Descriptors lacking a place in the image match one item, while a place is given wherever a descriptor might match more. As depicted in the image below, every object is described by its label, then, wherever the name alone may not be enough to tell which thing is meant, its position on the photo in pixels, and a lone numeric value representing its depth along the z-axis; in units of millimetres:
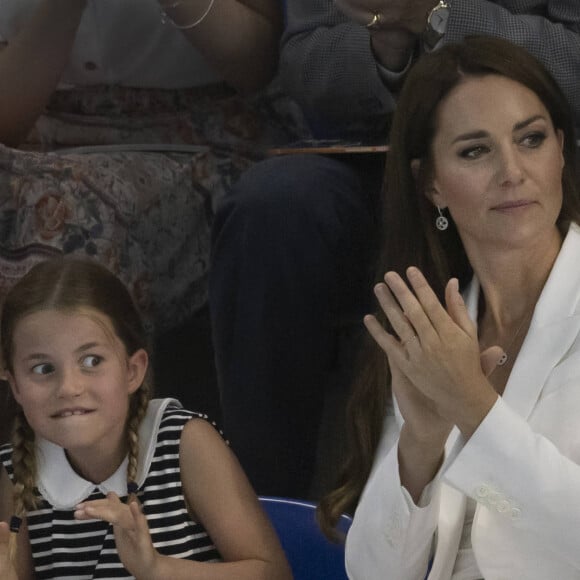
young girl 7552
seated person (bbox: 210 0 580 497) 7822
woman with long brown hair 7355
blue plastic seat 7731
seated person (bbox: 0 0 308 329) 7992
